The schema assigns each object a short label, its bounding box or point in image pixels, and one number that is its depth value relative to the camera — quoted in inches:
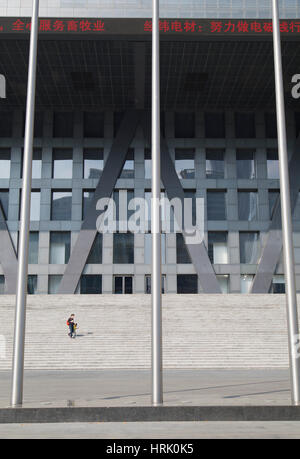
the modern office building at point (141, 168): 1456.7
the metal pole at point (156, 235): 414.5
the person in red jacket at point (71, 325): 984.9
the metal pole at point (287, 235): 413.1
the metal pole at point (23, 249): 408.8
